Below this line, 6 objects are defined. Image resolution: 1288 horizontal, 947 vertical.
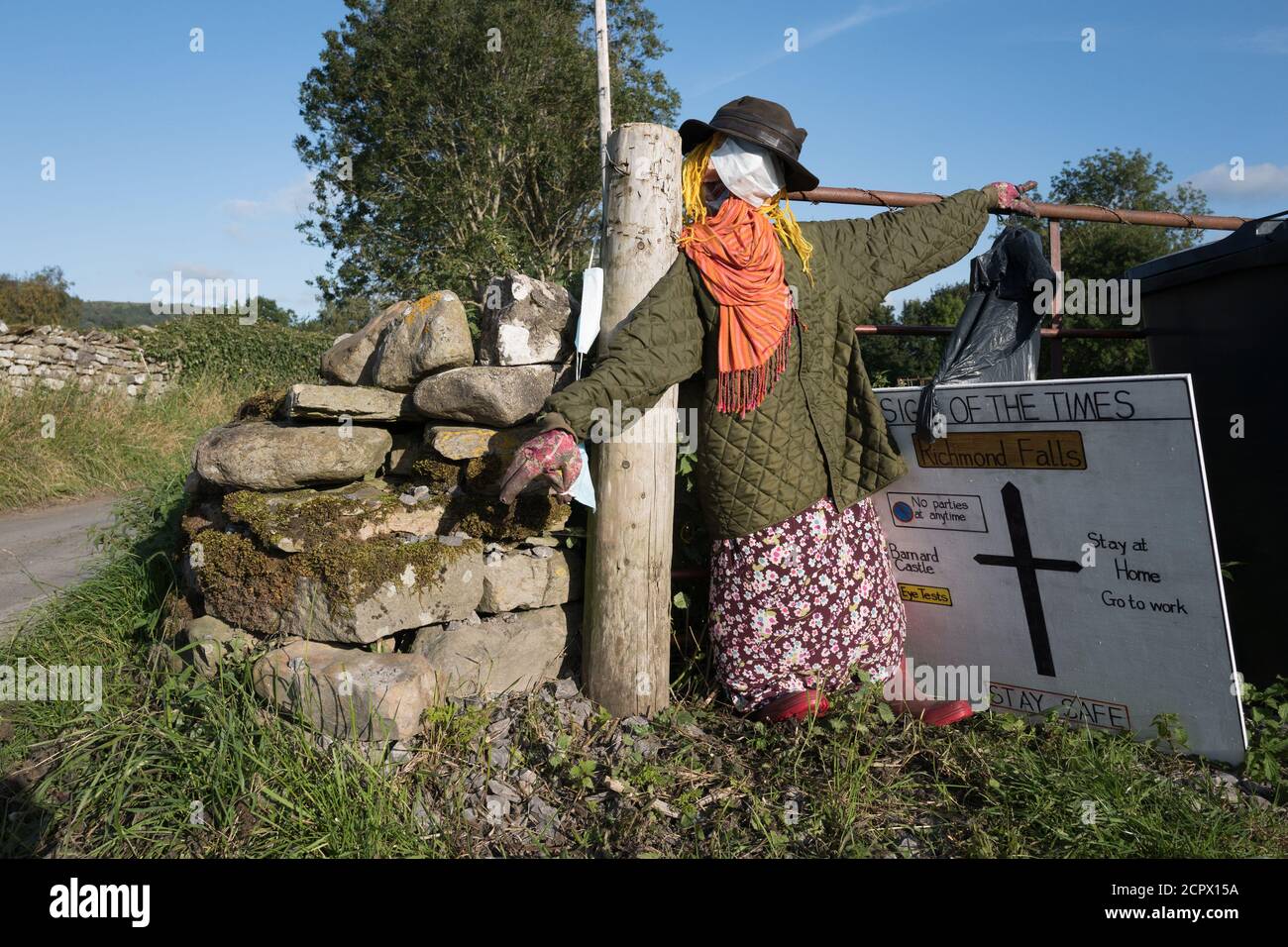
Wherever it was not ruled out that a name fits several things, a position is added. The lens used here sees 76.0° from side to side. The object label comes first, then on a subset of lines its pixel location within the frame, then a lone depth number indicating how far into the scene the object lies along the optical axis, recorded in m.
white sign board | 2.45
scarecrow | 2.64
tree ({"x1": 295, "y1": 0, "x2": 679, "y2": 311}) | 16.55
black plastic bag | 2.91
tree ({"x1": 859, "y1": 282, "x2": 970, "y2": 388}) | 10.59
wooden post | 2.80
